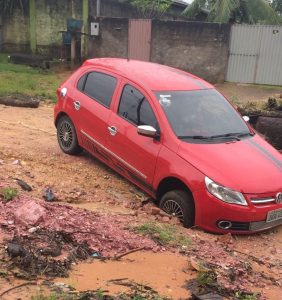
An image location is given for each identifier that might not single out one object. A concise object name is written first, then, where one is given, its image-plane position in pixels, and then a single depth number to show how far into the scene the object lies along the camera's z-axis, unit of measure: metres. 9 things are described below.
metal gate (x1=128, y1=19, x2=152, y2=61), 14.59
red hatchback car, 4.19
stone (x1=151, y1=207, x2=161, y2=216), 4.46
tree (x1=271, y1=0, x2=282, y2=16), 21.01
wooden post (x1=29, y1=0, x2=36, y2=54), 16.02
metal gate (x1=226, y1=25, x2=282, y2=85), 13.51
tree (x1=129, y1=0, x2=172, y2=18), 17.19
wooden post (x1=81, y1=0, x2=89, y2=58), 15.64
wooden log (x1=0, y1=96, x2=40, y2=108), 9.63
